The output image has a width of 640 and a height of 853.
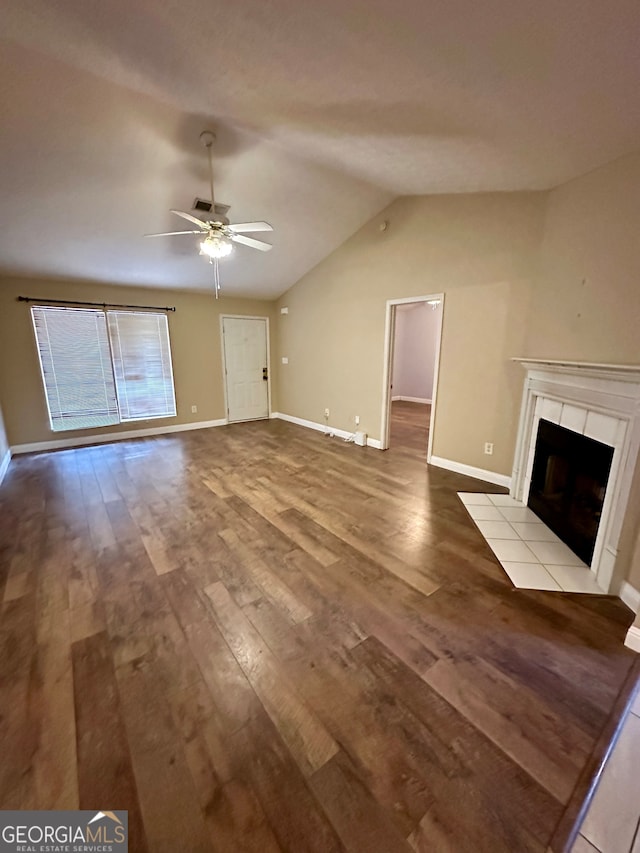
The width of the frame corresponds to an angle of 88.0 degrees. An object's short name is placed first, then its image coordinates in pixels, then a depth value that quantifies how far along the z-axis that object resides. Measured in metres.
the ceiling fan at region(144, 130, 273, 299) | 2.53
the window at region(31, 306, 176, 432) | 4.58
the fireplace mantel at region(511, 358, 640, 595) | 1.89
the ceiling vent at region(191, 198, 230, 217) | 3.16
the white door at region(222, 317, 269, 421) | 6.07
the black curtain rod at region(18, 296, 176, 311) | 4.31
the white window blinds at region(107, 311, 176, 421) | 5.04
